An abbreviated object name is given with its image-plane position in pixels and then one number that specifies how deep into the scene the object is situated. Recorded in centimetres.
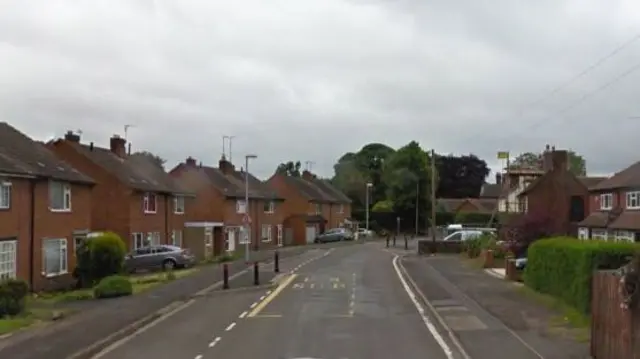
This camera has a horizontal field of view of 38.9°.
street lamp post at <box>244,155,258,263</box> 4972
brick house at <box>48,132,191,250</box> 5325
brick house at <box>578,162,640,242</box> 4856
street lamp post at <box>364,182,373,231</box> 11803
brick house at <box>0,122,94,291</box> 3484
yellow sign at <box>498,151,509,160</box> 8921
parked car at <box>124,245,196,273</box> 5038
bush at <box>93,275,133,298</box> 3278
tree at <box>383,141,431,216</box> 12088
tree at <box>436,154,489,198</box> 15138
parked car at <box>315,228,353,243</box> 9812
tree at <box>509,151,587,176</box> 13000
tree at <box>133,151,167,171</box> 13875
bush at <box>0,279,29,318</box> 2627
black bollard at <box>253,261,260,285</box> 3869
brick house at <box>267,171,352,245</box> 9931
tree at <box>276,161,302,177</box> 16738
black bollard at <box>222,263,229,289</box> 3688
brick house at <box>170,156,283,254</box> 7406
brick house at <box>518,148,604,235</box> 6588
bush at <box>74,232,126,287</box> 4112
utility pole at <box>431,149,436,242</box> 6941
